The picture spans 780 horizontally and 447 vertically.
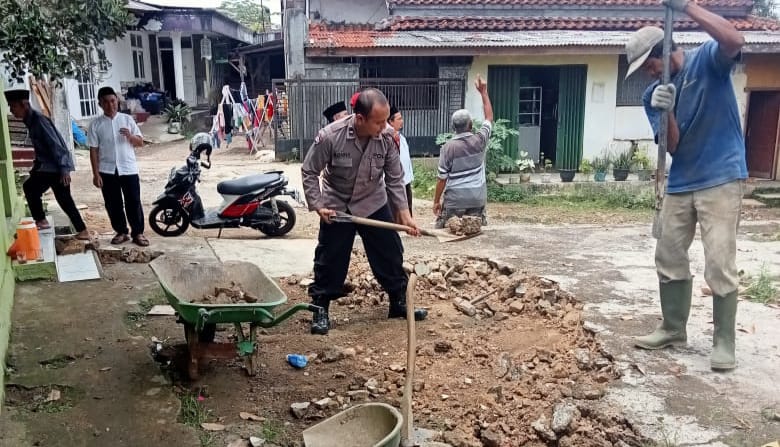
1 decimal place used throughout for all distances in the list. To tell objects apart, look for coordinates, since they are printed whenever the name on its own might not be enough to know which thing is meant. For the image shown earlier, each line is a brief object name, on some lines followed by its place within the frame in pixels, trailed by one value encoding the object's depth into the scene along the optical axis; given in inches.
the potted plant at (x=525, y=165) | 502.0
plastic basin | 121.0
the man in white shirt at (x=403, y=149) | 272.7
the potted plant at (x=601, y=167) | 500.5
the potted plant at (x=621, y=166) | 495.8
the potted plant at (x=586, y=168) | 523.2
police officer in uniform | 171.6
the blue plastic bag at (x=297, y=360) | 158.4
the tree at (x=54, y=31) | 170.9
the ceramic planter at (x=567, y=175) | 490.0
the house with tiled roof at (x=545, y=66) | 493.0
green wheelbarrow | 135.0
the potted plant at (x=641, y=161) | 515.8
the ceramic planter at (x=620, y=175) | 495.2
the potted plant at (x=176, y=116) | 784.9
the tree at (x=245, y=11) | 1569.9
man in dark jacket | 246.5
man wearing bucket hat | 145.3
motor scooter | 303.7
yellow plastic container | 201.2
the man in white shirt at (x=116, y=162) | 251.6
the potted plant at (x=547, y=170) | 504.0
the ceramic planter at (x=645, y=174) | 501.4
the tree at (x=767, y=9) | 863.7
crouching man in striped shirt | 267.7
